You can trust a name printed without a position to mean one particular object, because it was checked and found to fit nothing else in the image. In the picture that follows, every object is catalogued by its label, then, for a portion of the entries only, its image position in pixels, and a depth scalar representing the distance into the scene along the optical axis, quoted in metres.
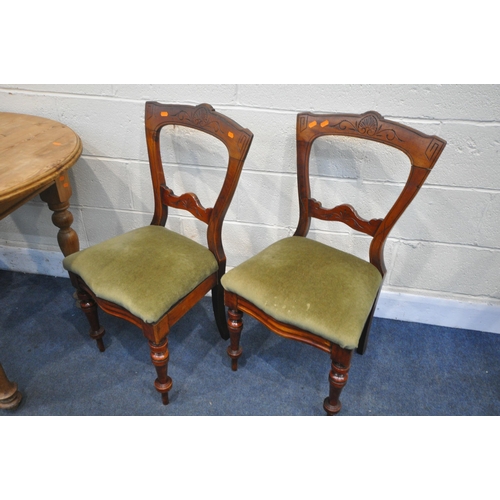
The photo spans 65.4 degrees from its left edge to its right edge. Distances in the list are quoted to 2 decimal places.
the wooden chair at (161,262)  1.23
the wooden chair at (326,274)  1.16
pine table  1.16
